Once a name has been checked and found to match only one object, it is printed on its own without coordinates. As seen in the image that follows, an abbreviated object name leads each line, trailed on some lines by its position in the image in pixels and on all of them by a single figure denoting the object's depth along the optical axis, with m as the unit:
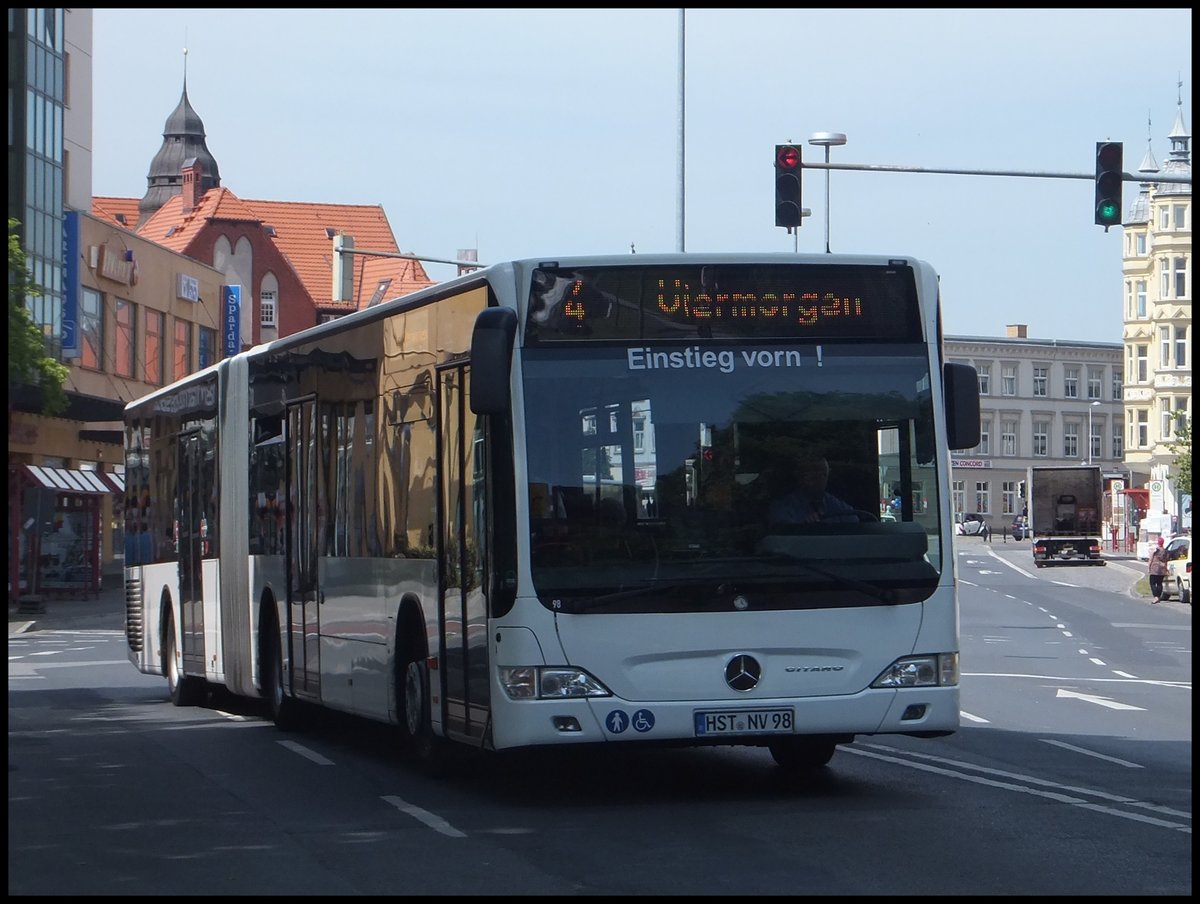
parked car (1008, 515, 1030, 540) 134.75
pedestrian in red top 56.25
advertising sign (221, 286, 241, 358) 76.06
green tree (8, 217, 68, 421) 38.62
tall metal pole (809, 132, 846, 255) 35.81
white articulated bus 11.03
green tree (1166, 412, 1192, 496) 65.56
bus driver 11.18
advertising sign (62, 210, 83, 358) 58.22
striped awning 45.22
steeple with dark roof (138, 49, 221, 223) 114.38
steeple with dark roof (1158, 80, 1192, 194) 105.19
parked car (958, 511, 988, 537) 141.75
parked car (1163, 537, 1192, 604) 56.50
